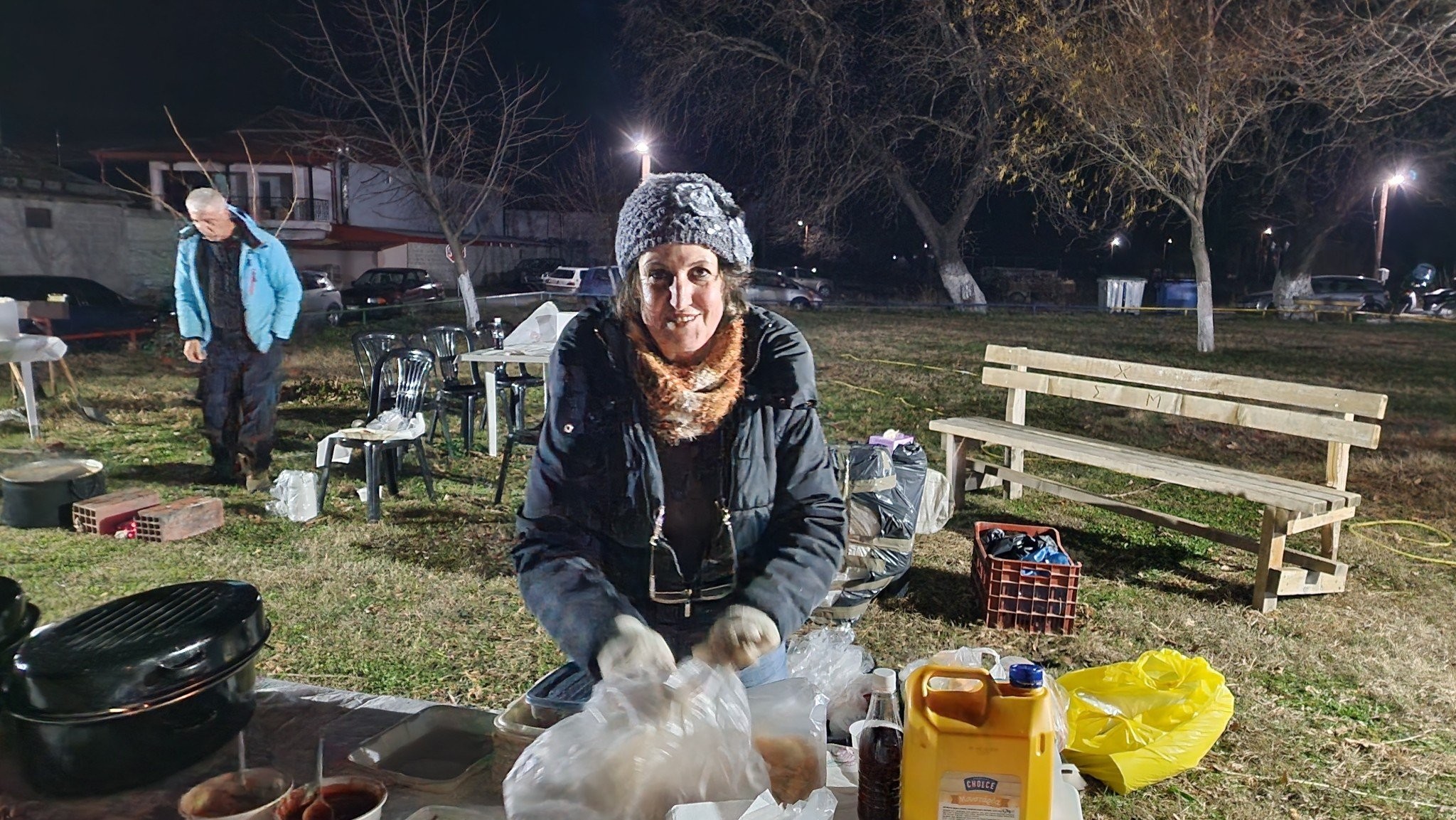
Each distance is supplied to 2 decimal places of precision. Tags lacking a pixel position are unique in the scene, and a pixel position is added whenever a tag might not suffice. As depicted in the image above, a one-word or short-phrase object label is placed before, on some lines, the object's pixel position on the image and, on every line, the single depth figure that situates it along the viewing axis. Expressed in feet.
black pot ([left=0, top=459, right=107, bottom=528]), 10.68
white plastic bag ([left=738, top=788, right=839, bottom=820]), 3.74
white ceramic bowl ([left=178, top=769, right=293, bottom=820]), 4.35
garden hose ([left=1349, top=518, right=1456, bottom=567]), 14.25
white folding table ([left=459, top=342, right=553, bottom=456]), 14.35
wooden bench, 12.37
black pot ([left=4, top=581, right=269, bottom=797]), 4.58
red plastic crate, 11.55
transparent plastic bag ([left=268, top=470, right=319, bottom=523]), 14.17
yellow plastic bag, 8.34
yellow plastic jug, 3.66
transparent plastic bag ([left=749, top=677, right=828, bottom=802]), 4.48
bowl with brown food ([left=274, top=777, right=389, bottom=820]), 4.32
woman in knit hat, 5.42
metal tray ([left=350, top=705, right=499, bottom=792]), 4.94
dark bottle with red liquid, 4.23
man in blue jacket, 10.62
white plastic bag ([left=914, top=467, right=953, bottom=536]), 15.05
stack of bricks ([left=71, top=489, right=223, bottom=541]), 11.95
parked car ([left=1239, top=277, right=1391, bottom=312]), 51.03
